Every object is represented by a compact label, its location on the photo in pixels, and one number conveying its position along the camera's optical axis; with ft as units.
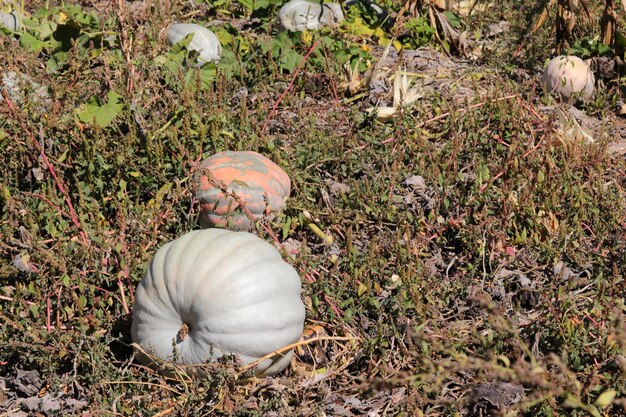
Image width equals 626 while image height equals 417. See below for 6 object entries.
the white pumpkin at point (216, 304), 20.97
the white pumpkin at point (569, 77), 35.93
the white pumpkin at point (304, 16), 40.20
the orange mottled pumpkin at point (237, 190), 26.55
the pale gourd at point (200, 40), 37.83
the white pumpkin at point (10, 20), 40.05
